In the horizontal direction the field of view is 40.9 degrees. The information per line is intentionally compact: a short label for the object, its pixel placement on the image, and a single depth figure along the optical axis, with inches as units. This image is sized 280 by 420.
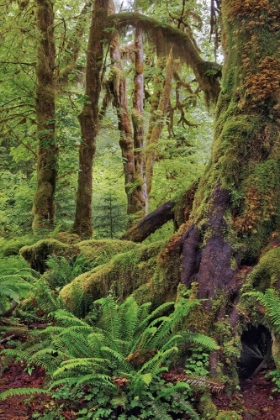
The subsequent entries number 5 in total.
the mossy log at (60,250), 261.5
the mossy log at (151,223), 226.7
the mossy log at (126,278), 172.6
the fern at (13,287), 165.3
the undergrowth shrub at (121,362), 109.0
